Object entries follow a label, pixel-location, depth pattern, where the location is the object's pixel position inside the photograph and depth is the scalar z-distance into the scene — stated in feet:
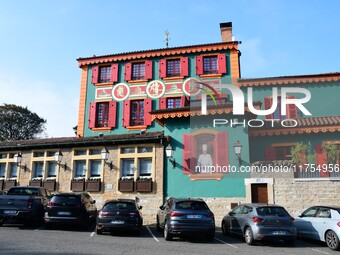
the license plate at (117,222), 37.42
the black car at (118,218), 37.45
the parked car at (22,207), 41.32
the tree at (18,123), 154.51
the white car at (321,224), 33.65
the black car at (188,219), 35.17
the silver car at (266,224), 34.32
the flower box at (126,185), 57.31
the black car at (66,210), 40.86
